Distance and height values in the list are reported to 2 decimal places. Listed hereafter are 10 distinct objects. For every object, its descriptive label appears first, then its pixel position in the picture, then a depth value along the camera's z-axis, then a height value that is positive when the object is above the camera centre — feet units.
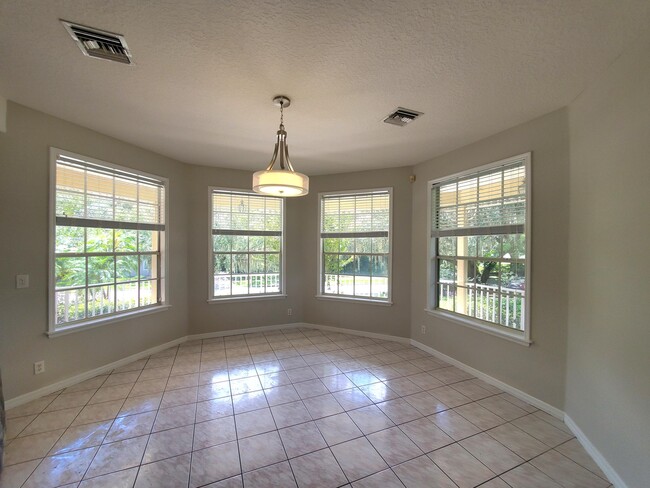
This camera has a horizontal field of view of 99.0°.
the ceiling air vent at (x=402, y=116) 8.20 +3.89
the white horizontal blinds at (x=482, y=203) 9.14 +1.52
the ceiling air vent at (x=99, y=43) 5.16 +3.92
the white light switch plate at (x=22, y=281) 8.14 -1.21
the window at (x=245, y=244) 14.44 -0.12
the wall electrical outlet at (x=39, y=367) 8.52 -3.93
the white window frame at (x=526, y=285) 8.57 -1.58
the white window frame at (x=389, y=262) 14.05 -1.03
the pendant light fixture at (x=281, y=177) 6.77 +1.60
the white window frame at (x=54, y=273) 8.79 -1.23
